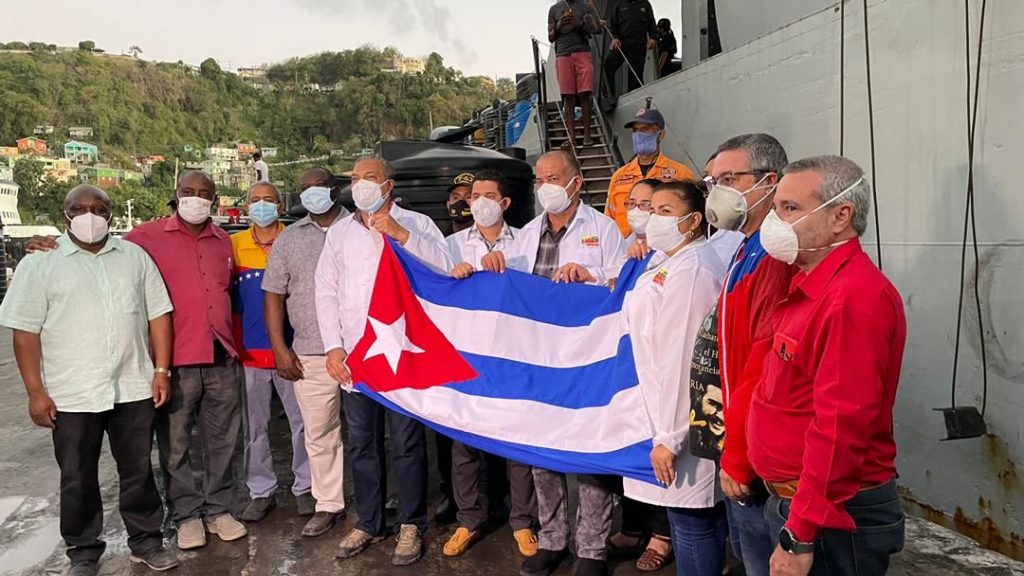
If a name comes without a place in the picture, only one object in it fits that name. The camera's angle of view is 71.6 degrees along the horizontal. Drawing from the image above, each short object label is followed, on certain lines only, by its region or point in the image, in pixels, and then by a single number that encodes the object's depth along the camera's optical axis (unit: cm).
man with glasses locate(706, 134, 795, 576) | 206
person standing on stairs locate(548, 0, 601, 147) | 816
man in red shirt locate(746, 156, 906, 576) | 166
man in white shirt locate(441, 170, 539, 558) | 362
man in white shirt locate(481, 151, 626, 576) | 328
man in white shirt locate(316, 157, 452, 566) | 371
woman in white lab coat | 256
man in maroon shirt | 394
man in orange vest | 473
